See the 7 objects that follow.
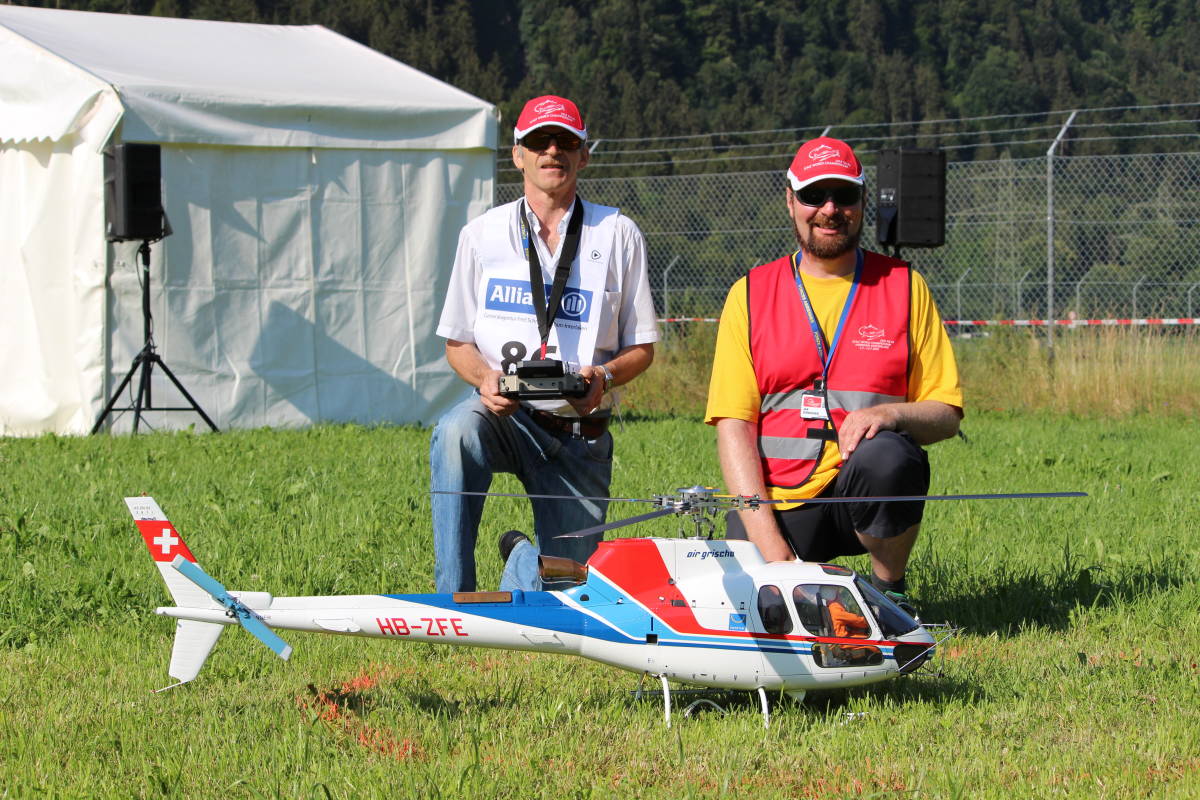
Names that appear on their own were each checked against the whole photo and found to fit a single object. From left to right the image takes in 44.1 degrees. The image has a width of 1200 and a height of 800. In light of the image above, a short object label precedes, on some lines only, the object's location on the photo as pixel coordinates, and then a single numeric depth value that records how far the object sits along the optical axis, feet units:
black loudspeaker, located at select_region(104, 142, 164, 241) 34.83
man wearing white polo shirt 15.92
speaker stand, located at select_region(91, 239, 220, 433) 35.65
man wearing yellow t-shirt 15.58
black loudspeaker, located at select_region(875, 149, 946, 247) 40.04
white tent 36.83
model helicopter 13.16
